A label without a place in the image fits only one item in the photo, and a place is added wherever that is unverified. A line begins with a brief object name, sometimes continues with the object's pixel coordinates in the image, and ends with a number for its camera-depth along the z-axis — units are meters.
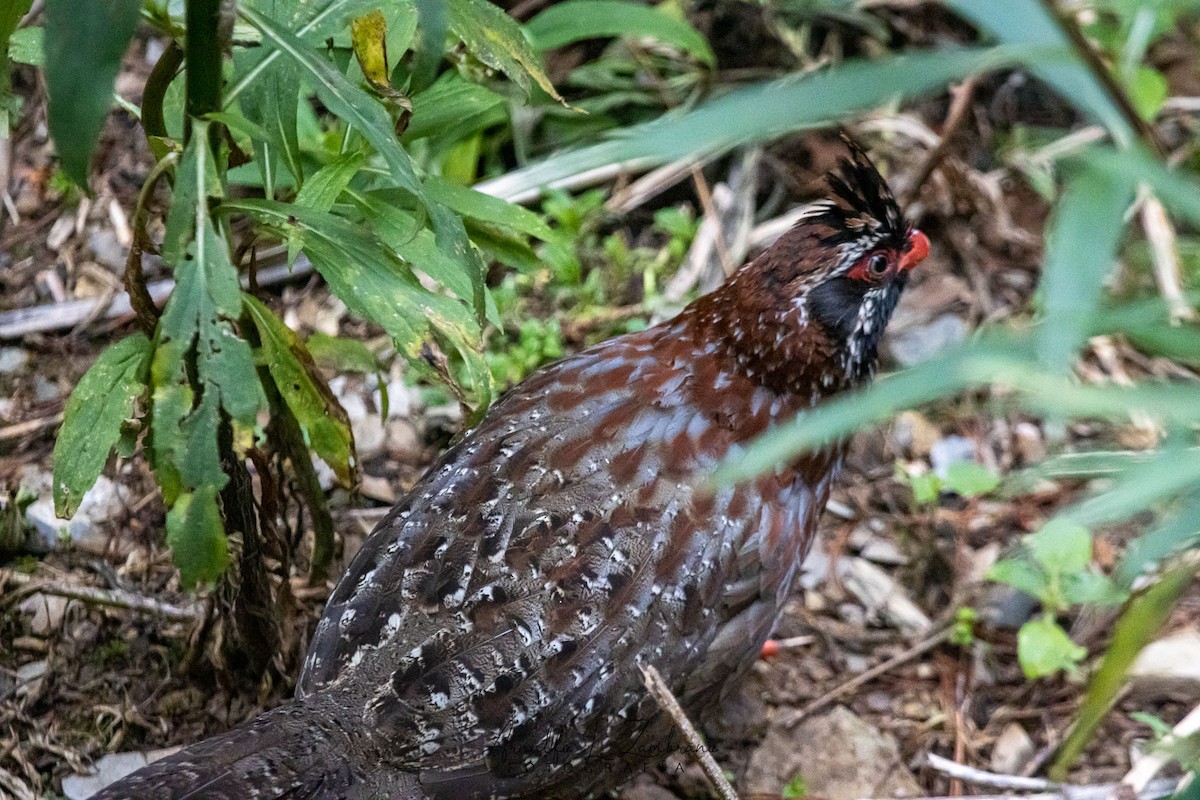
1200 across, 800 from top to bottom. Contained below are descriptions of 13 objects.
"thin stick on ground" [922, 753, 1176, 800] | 6.86
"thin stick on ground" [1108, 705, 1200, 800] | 7.25
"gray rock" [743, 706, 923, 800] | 7.69
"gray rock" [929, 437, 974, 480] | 9.59
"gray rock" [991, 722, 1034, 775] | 7.87
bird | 5.77
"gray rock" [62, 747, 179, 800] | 6.64
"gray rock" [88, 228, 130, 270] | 9.64
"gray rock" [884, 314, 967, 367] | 10.02
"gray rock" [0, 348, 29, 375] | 8.78
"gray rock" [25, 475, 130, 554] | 7.68
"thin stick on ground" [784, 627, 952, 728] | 8.16
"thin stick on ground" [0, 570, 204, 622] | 6.96
